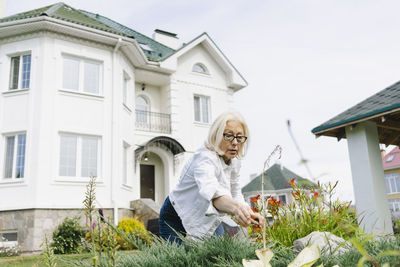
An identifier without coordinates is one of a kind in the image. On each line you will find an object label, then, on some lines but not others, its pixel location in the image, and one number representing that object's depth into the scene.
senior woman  2.30
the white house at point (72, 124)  11.80
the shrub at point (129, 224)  11.40
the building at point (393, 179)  39.62
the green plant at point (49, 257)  1.17
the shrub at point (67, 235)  10.46
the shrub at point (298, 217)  3.83
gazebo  7.41
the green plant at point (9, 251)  10.34
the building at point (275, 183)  33.88
